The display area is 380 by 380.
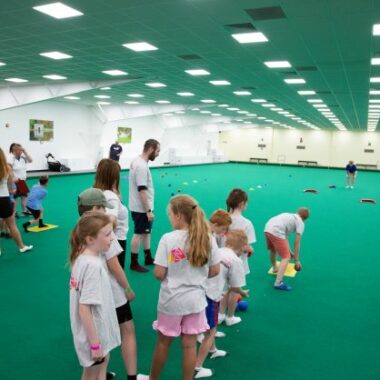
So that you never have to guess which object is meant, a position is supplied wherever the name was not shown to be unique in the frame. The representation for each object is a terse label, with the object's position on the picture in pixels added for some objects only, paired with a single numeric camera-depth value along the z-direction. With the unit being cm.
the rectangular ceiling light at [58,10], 661
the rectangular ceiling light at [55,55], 1044
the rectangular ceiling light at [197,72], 1250
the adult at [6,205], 559
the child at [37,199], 784
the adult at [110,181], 356
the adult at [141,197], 533
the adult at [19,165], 799
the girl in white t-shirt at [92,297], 219
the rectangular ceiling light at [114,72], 1297
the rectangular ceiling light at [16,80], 1538
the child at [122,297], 272
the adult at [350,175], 1903
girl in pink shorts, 252
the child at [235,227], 408
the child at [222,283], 309
